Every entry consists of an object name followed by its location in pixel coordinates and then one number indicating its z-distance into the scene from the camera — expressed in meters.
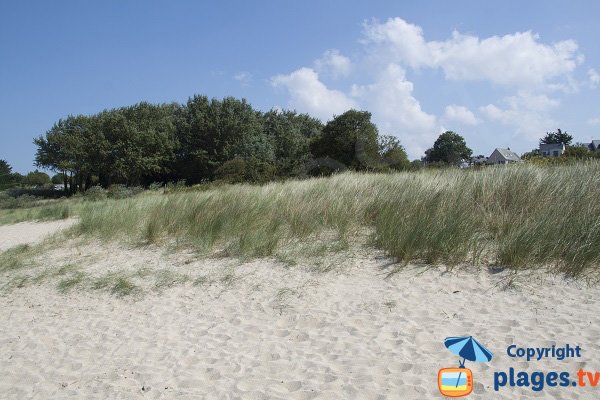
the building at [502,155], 60.44
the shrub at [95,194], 26.23
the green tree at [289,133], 35.94
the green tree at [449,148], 58.28
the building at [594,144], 52.89
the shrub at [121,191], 26.97
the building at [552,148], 62.86
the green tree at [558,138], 67.81
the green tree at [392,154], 26.09
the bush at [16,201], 28.54
